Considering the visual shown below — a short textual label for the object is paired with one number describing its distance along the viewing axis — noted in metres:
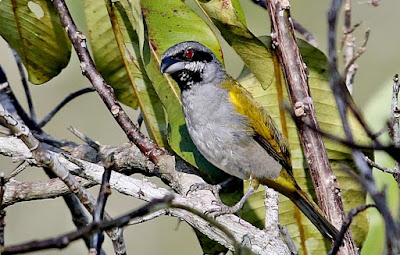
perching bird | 7.02
